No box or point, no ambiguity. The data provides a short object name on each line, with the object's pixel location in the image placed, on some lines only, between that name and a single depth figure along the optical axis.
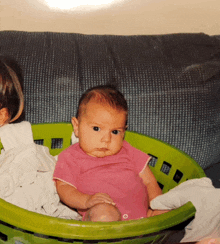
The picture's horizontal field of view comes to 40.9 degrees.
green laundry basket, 0.52
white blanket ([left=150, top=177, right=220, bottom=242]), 0.73
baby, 0.90
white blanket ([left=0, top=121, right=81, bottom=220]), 0.87
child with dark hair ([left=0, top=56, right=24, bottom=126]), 0.95
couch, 1.01
